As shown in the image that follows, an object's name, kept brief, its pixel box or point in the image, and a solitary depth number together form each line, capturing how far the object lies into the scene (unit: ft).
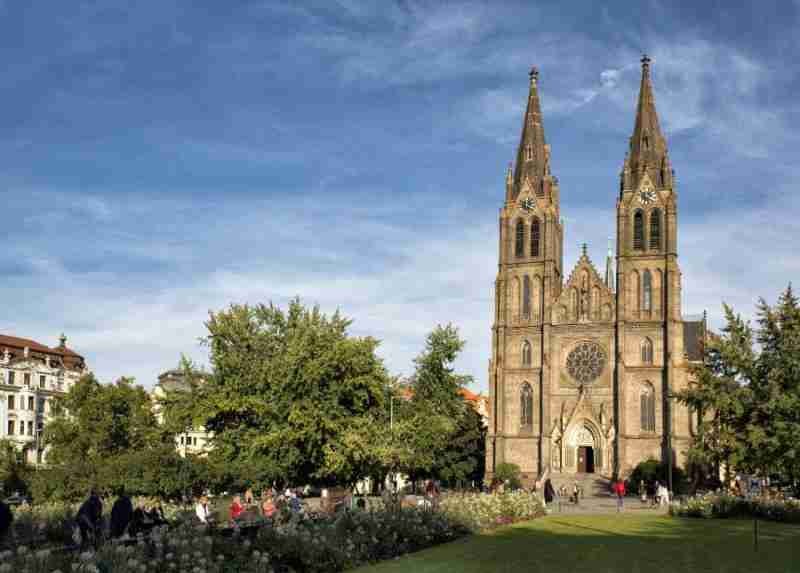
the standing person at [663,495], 177.27
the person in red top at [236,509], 98.23
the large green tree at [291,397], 148.66
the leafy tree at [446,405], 242.78
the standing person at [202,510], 87.33
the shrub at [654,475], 235.20
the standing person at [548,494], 132.26
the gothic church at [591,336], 248.93
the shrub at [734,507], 122.58
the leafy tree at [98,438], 152.97
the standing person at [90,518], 56.44
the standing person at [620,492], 167.67
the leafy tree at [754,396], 137.49
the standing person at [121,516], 62.23
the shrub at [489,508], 98.58
